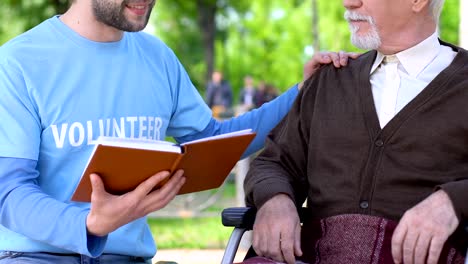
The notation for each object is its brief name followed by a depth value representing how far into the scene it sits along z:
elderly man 3.04
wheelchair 3.10
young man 2.75
